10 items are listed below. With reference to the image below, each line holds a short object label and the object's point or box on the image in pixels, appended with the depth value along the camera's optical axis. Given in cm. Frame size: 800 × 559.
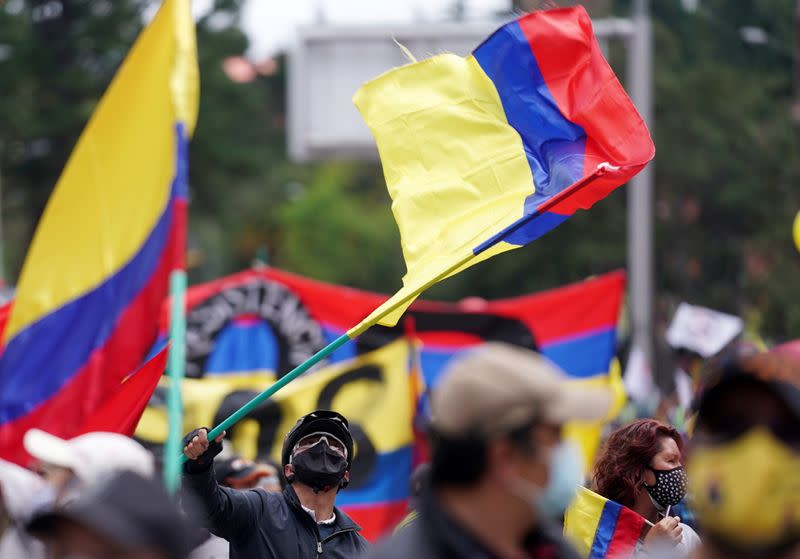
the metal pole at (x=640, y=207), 4097
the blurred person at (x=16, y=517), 752
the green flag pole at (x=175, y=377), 838
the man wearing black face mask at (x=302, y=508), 1123
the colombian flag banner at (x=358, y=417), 1825
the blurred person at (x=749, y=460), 619
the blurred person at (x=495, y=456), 646
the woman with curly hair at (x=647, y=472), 1123
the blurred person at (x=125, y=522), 643
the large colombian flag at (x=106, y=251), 1071
